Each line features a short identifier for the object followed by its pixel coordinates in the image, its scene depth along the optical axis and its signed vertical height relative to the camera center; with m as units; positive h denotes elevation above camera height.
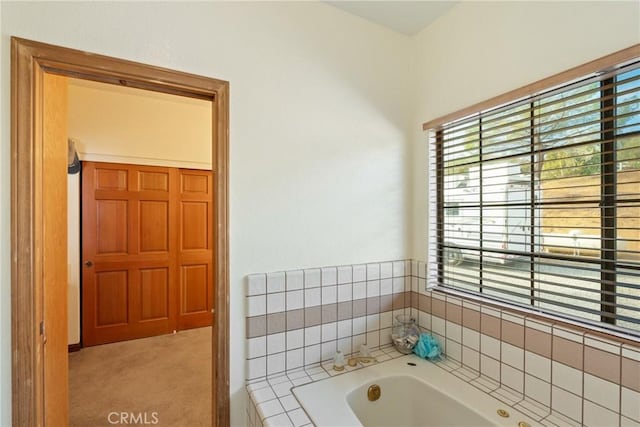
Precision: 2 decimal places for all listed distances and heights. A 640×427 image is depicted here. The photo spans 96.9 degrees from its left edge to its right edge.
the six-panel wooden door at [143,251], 3.16 -0.45
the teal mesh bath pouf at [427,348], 1.67 -0.81
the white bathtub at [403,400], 1.23 -0.88
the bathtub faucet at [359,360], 1.61 -0.85
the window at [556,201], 1.07 +0.05
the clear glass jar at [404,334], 1.73 -0.76
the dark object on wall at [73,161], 2.81 +0.54
